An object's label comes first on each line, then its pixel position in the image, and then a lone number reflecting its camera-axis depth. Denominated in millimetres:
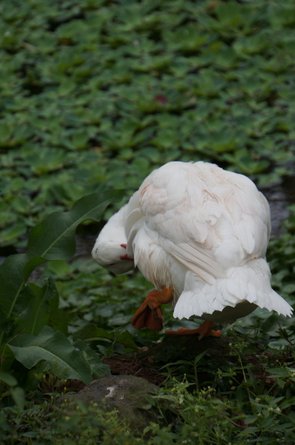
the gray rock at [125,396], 9187
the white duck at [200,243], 9773
